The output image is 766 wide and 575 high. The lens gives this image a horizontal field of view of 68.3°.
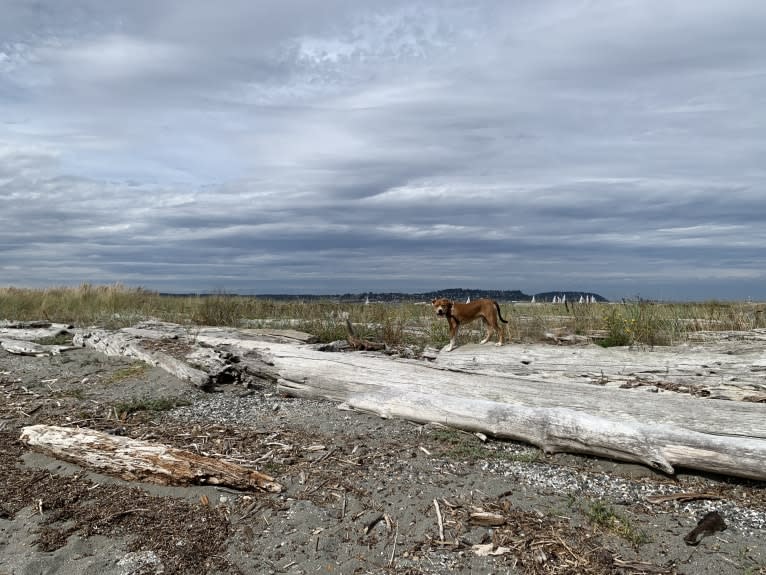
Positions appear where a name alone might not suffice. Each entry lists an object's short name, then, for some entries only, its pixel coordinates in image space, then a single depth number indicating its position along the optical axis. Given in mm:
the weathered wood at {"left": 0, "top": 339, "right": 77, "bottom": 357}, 10289
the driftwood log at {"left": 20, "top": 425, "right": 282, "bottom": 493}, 4391
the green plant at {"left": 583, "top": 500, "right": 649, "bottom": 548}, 3602
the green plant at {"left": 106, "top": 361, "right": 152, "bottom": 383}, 8320
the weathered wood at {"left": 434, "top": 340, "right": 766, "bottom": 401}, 6234
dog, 8883
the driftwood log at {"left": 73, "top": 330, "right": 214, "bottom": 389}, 7691
